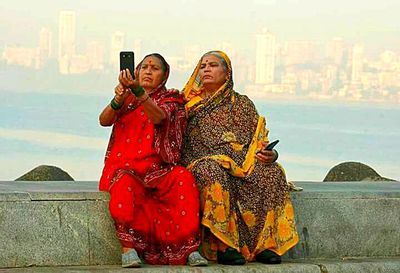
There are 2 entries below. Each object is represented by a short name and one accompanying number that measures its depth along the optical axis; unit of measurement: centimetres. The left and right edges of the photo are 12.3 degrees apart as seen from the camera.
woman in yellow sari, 1194
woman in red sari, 1161
